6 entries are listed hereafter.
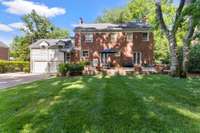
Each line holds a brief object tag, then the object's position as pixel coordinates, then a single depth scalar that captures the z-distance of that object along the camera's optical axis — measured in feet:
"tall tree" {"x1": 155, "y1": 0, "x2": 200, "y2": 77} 24.40
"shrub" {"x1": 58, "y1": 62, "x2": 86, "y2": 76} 27.77
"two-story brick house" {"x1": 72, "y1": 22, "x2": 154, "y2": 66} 41.81
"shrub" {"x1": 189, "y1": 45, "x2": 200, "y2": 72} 31.92
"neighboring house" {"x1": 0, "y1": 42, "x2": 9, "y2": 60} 66.38
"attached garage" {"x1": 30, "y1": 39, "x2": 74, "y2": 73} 44.93
